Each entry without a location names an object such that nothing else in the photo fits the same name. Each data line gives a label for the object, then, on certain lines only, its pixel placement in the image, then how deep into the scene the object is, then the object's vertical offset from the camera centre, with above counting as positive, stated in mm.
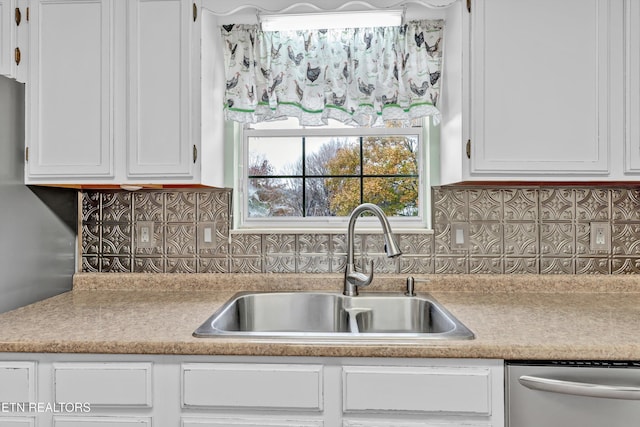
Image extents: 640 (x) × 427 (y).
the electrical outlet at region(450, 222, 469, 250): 1846 -103
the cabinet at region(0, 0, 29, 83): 1515 +658
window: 1965 +205
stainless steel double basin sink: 1617 -402
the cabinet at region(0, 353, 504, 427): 1104 -488
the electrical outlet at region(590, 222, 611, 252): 1809 -97
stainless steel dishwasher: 1059 -476
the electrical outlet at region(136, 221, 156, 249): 1896 -96
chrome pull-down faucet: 1562 -149
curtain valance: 1793 +641
